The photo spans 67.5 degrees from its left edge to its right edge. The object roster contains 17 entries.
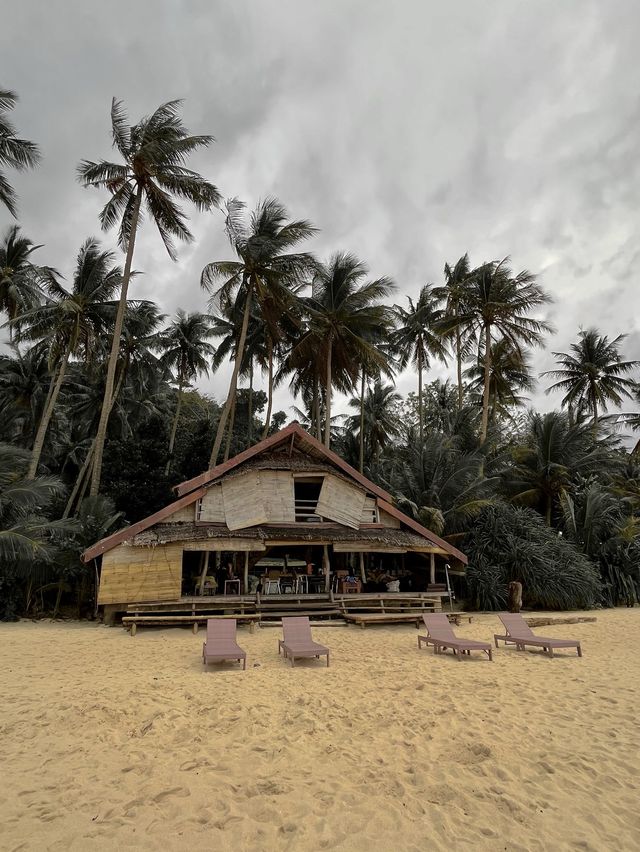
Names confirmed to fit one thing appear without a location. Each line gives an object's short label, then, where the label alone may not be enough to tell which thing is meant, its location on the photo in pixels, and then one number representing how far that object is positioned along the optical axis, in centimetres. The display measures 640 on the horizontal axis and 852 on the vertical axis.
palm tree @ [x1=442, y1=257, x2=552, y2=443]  2384
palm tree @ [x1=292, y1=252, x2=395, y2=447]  2277
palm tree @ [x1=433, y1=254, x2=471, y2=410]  2742
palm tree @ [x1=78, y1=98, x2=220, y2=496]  1727
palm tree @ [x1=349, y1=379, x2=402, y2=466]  3384
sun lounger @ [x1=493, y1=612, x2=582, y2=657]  955
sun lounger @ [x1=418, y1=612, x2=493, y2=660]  916
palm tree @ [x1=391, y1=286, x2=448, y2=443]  2902
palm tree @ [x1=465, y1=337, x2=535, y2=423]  2702
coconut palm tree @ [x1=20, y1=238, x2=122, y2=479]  1993
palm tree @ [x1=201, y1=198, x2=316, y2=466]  2006
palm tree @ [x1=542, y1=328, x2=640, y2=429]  3216
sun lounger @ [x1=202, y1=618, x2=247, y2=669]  828
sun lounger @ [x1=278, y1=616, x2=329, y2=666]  852
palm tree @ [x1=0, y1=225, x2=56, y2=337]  2108
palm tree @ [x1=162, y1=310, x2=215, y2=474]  2883
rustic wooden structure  1312
